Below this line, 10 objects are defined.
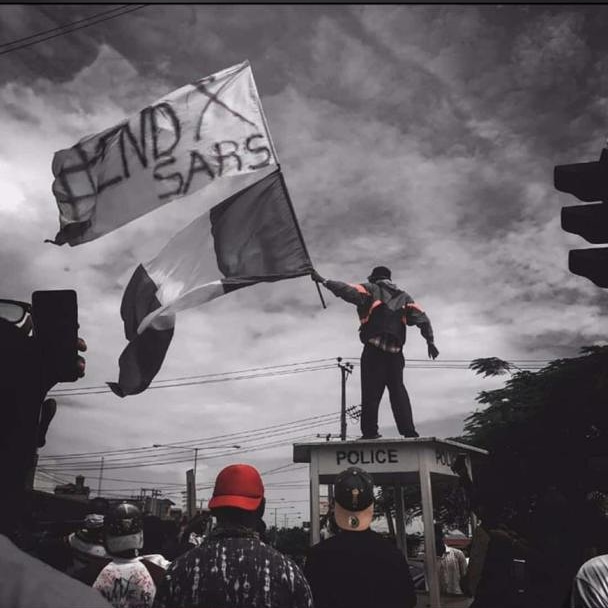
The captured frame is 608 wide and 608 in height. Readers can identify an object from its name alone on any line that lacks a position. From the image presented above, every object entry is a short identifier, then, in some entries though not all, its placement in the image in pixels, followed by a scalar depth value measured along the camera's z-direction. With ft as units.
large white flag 24.18
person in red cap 8.12
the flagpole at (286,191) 24.78
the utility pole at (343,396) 125.14
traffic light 12.66
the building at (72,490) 139.92
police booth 23.41
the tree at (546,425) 55.52
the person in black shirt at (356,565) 11.29
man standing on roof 26.11
